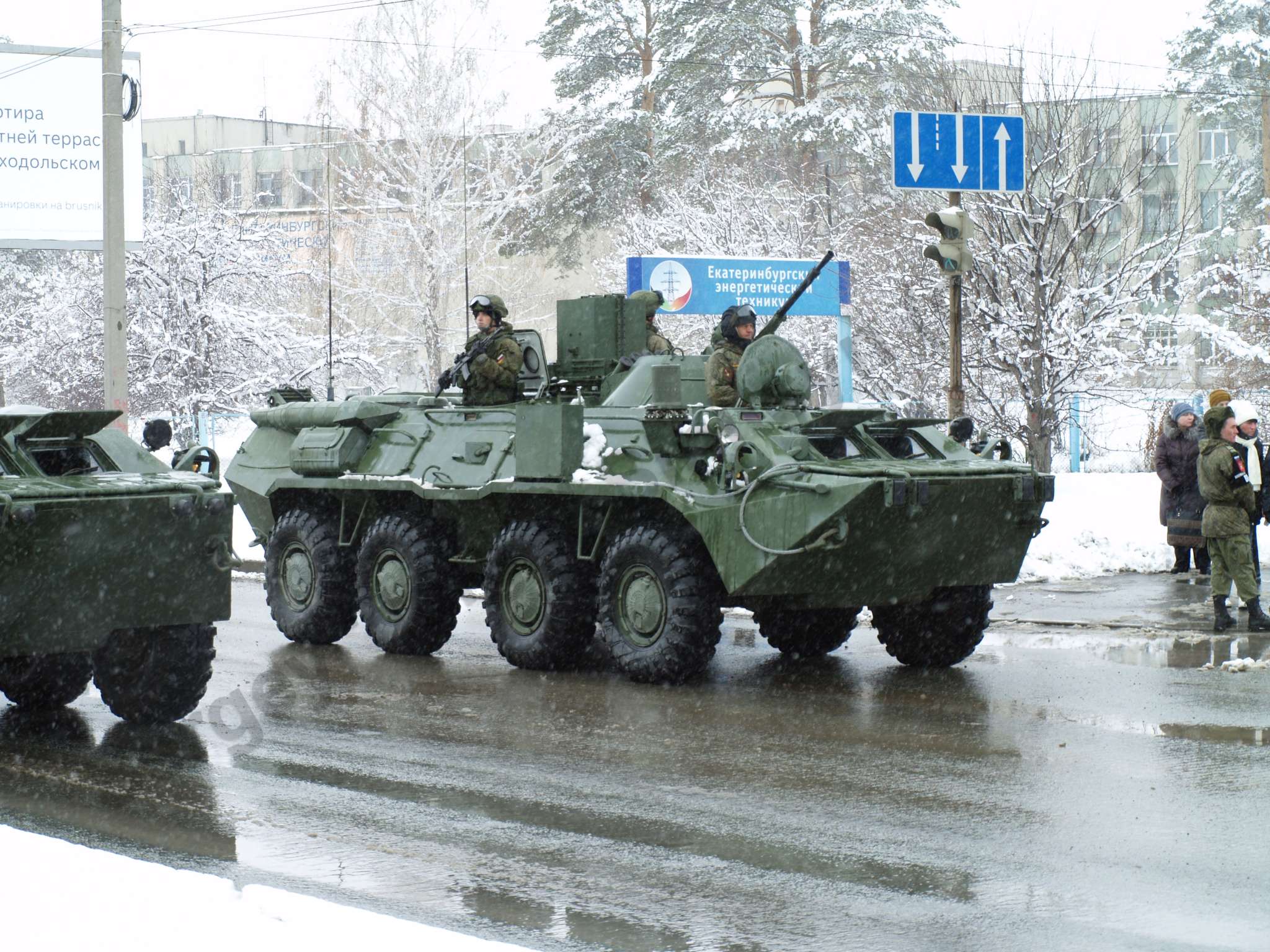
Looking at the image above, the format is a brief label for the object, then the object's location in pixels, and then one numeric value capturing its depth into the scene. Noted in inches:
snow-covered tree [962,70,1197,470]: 834.2
